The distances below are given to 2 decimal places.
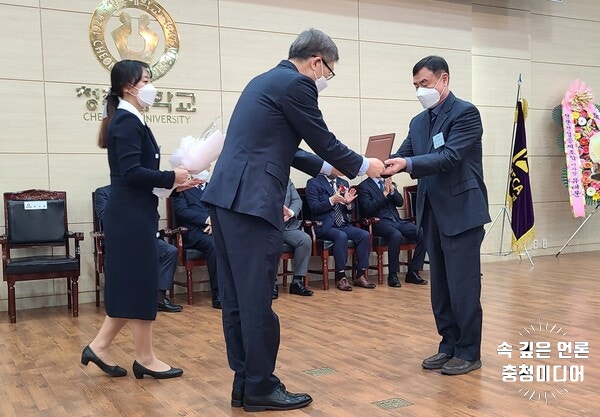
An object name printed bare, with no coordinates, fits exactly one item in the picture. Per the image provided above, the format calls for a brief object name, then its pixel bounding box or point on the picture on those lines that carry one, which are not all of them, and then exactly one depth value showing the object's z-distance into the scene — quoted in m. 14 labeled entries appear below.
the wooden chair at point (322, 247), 5.64
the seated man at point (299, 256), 5.52
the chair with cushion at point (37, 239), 4.57
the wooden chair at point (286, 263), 5.53
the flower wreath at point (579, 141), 7.73
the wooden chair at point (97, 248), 4.93
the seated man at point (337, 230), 5.70
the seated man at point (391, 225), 5.92
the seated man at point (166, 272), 4.81
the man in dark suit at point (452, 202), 2.86
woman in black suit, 2.76
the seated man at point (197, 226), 5.09
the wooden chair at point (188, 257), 5.08
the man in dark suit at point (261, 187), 2.34
